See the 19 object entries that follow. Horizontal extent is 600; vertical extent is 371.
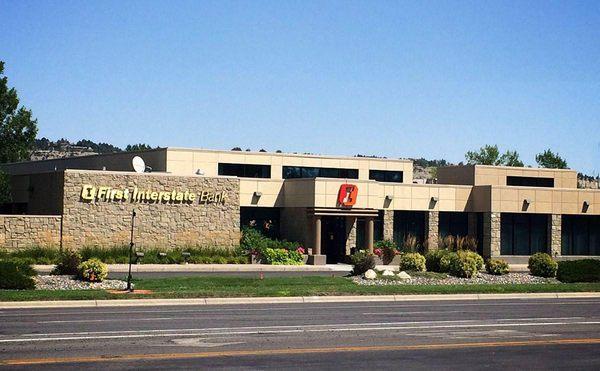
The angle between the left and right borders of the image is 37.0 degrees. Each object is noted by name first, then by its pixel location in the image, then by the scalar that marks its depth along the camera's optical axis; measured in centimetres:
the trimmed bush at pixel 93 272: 3447
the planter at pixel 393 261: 5572
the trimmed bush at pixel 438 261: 4241
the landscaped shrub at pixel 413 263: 4234
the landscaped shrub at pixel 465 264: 4094
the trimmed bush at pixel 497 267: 4259
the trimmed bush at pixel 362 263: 4051
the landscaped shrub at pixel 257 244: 5216
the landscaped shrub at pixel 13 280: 3108
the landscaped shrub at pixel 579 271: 4106
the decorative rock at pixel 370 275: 3900
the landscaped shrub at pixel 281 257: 5181
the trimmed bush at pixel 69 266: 3616
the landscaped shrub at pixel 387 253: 5556
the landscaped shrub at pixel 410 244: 5788
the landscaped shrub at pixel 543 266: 4259
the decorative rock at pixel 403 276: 3967
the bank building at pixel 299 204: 4916
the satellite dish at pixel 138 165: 5256
